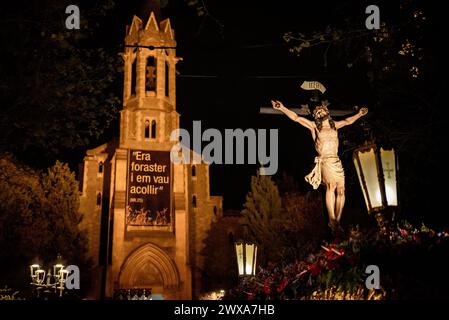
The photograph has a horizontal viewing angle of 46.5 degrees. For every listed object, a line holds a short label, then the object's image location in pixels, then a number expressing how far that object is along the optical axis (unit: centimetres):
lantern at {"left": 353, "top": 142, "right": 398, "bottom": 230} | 635
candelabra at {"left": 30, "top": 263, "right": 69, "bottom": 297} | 1721
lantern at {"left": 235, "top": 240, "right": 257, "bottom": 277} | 1205
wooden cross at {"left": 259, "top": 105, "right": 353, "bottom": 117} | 1011
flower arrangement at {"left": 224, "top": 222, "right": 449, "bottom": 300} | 558
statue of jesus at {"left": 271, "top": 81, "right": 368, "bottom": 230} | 970
